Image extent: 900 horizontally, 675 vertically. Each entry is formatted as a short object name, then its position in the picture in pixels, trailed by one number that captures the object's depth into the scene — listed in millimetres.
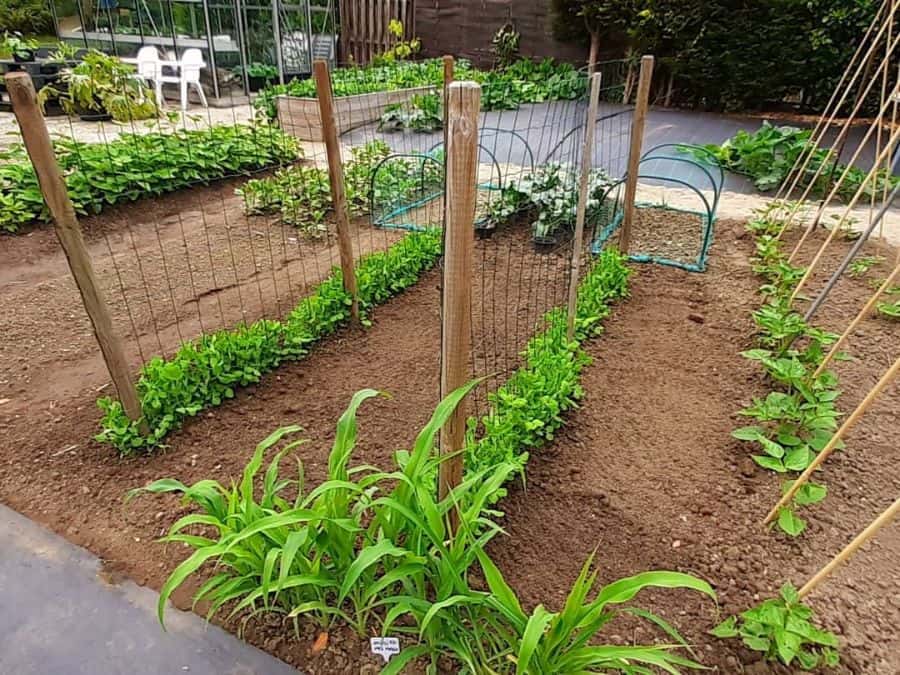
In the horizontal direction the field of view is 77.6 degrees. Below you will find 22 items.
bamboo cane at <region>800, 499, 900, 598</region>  1270
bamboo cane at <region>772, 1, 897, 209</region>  3030
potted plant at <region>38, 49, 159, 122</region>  6578
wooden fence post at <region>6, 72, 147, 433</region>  1603
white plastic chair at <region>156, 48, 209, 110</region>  8413
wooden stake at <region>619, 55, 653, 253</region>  3170
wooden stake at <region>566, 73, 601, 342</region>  2309
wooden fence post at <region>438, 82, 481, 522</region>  1162
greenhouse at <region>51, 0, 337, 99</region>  8820
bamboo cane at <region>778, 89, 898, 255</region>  3724
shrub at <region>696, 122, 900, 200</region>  5055
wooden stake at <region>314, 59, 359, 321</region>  2461
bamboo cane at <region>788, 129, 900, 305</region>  2838
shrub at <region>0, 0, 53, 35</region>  10953
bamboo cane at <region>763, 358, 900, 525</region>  1431
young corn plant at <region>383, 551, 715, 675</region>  1205
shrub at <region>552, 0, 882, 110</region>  7652
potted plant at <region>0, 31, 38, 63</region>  7703
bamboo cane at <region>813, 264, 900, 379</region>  1856
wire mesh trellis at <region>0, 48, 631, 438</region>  3186
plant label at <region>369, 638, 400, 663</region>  1416
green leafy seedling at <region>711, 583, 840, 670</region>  1390
